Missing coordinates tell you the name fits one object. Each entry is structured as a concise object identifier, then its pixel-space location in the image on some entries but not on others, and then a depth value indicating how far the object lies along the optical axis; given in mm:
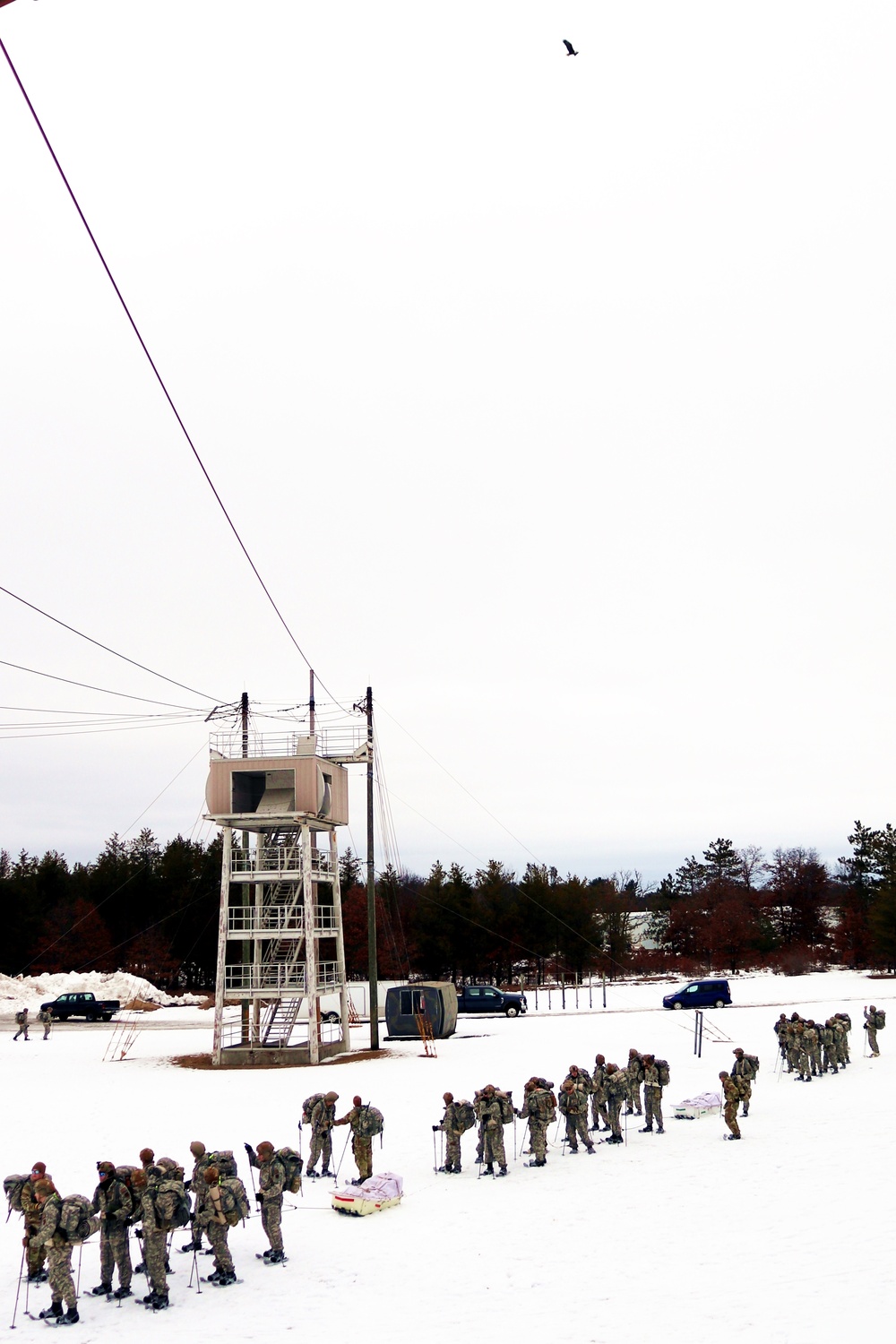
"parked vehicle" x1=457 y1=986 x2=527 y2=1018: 51125
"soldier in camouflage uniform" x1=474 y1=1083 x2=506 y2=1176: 19172
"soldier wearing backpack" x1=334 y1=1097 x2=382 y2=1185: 18281
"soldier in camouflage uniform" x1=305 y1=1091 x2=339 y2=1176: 19188
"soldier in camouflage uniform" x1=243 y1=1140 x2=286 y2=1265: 14453
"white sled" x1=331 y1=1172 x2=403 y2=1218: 16844
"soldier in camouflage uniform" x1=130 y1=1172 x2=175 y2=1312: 13344
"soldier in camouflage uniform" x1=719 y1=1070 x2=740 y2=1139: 20938
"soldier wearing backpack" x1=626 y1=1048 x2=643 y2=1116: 22281
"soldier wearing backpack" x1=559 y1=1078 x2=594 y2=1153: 20406
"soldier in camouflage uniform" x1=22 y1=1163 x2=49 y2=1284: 12906
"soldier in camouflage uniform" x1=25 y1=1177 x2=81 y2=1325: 12648
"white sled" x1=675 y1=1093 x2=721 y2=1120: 23734
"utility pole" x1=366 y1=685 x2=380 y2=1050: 37156
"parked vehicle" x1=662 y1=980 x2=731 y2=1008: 48938
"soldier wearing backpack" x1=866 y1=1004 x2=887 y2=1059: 32125
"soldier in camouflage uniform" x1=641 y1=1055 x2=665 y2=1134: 22328
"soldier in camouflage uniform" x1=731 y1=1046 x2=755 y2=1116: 22016
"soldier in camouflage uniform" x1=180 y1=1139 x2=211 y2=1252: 14070
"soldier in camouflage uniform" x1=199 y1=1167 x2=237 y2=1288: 13836
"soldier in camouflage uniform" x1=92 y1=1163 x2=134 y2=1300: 13672
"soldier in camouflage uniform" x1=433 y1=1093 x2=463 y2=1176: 19203
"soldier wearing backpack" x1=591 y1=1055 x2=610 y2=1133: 21875
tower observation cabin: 36750
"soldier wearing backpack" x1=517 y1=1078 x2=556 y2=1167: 19594
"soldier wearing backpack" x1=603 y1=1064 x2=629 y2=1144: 21672
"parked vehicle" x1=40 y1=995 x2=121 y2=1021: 53156
